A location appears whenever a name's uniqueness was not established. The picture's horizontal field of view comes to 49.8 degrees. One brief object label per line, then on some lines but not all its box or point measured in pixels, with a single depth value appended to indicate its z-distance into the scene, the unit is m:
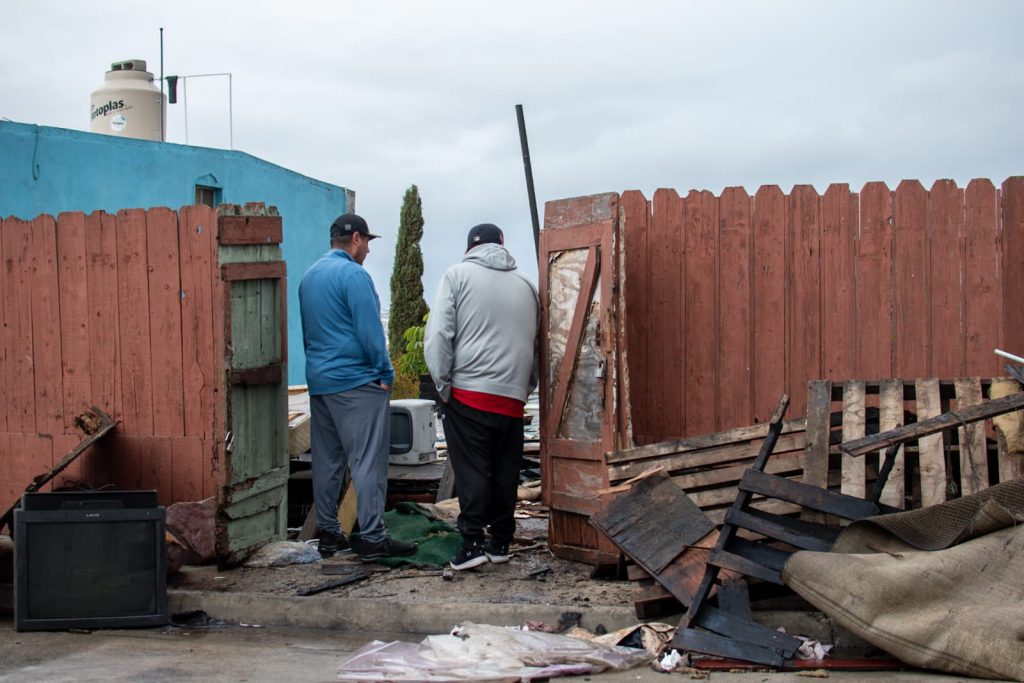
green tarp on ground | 6.98
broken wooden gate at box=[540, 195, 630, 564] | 6.82
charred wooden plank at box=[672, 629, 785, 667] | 5.05
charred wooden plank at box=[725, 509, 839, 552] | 5.45
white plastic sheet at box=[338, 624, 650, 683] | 5.00
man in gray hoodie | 6.71
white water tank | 19.05
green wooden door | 7.00
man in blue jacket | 6.96
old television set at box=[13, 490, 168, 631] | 6.08
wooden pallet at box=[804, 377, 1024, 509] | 5.72
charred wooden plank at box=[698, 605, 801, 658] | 5.09
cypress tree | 27.83
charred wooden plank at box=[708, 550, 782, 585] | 5.38
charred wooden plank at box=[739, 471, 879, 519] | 5.51
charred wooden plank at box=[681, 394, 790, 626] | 5.41
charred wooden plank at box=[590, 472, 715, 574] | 5.82
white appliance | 9.57
